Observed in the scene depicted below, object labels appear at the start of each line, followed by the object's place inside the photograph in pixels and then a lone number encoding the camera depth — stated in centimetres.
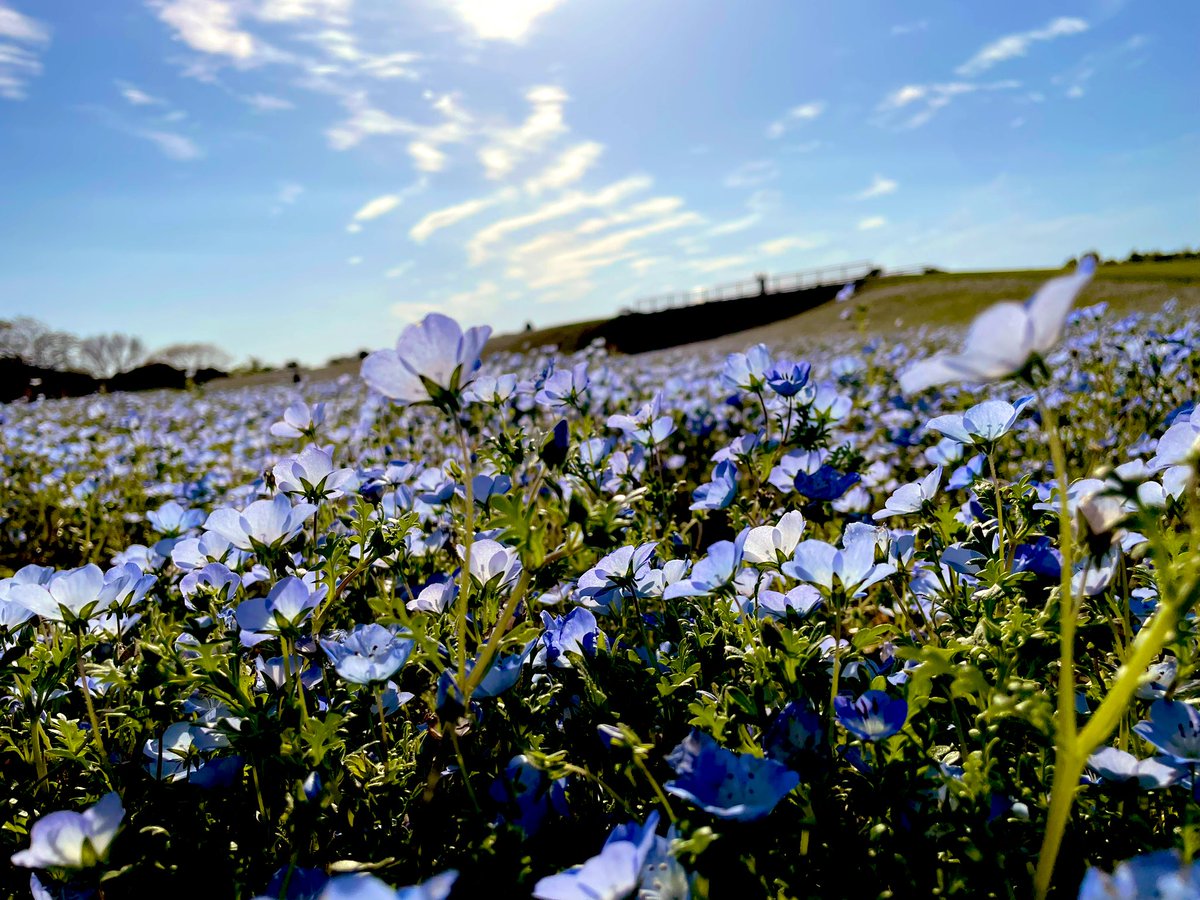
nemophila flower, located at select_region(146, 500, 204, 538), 38
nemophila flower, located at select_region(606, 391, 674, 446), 38
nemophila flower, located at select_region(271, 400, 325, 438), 33
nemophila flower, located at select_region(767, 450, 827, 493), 36
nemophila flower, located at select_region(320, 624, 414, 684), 21
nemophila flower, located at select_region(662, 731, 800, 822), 19
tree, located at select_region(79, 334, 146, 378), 3755
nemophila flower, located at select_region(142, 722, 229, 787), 23
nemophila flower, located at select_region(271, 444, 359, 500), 28
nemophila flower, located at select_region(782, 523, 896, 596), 21
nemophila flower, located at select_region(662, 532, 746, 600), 24
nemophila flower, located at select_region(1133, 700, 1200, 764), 20
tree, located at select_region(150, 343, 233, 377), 3765
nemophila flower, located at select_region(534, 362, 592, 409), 34
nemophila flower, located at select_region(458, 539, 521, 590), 25
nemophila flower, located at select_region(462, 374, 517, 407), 32
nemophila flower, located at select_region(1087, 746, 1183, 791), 19
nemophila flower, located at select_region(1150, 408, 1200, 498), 23
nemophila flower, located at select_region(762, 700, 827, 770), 20
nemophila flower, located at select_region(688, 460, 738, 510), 32
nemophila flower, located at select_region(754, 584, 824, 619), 24
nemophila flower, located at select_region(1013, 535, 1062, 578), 23
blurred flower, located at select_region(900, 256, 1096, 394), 15
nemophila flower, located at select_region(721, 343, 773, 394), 36
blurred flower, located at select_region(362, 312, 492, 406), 19
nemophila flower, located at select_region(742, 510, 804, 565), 25
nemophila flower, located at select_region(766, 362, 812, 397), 34
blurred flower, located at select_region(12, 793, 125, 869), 18
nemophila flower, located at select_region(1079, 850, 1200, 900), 13
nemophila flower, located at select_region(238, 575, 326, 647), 22
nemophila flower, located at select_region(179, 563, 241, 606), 28
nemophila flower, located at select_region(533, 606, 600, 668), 25
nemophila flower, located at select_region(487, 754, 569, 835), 21
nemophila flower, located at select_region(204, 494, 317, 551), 25
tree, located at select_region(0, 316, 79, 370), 2884
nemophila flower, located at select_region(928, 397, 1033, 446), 25
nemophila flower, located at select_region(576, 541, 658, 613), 26
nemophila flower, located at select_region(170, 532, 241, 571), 29
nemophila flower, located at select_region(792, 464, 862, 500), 34
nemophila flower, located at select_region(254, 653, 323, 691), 23
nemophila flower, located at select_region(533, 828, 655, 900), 16
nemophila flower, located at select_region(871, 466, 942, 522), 27
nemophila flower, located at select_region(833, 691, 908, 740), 20
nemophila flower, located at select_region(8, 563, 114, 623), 23
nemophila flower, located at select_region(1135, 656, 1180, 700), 21
